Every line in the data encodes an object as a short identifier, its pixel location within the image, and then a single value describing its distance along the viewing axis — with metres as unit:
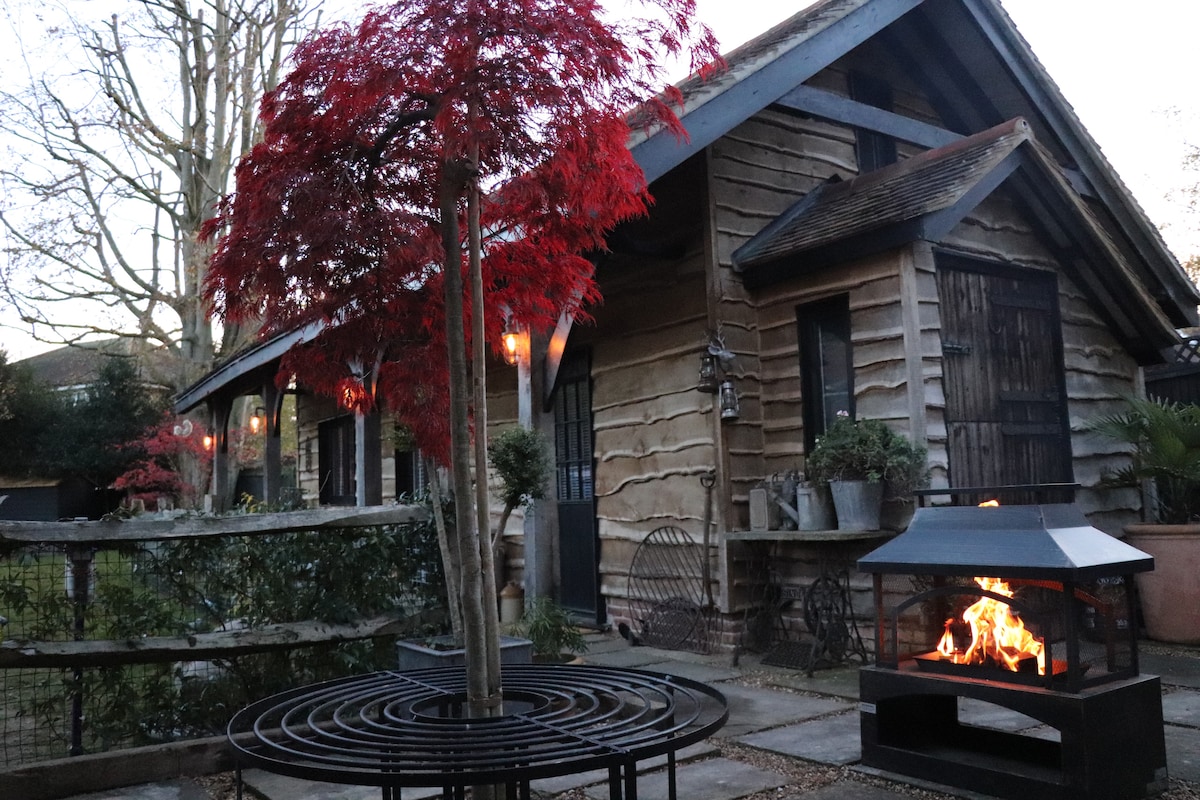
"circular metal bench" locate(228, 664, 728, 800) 2.00
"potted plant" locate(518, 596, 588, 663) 6.07
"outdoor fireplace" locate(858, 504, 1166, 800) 3.32
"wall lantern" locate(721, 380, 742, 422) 6.80
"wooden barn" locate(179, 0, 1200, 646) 6.40
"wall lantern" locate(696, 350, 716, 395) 6.88
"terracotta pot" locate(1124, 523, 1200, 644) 6.69
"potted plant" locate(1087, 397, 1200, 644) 6.73
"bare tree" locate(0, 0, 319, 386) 16.75
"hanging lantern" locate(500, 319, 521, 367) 7.68
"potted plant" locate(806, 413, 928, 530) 5.91
